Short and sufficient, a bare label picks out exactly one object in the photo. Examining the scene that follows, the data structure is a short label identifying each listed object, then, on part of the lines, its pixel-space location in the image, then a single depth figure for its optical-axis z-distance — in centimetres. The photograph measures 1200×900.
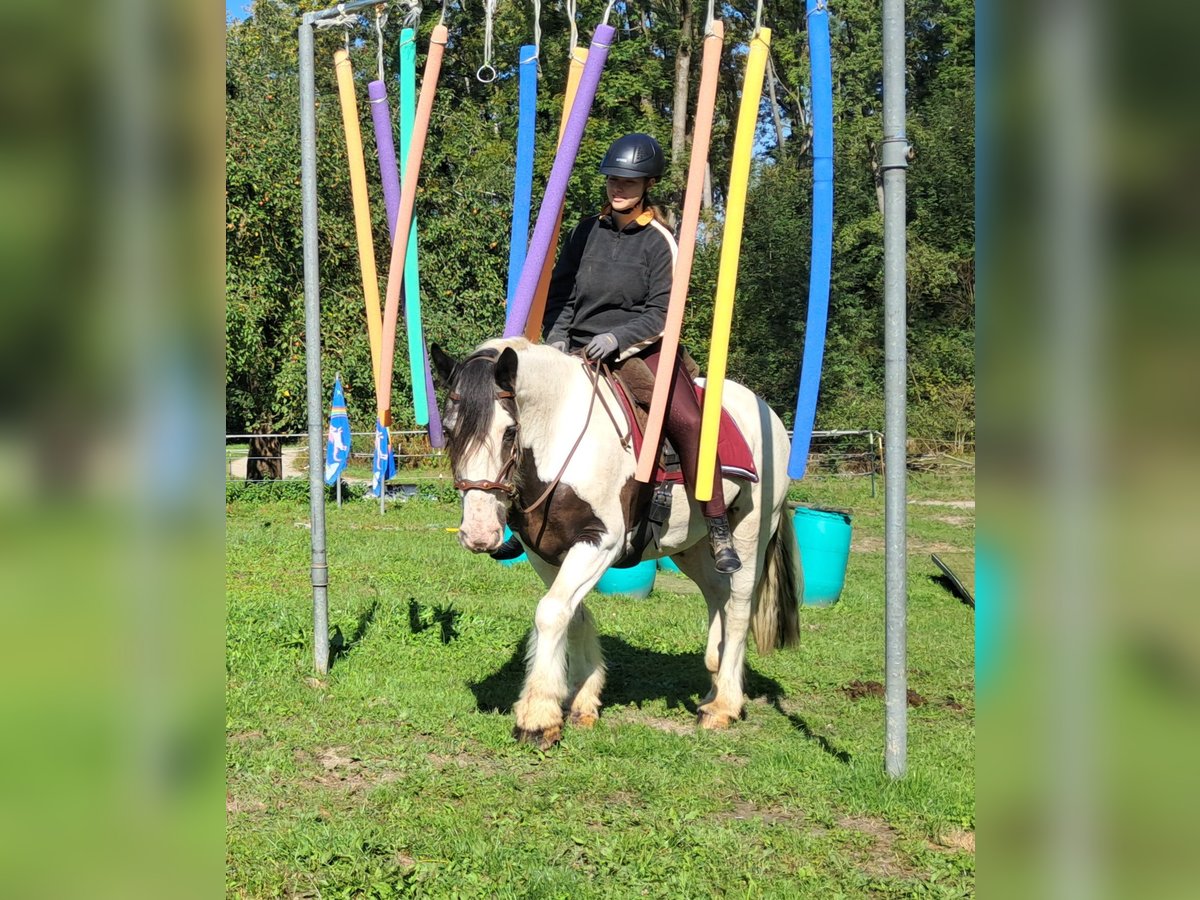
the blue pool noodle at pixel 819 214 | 512
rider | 579
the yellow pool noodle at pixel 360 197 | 583
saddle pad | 603
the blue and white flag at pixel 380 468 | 1659
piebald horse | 497
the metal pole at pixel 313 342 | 675
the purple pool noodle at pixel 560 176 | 512
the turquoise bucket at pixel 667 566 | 1241
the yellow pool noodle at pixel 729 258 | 477
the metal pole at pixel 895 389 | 458
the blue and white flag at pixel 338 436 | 1802
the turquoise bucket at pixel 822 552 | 1027
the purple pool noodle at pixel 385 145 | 593
